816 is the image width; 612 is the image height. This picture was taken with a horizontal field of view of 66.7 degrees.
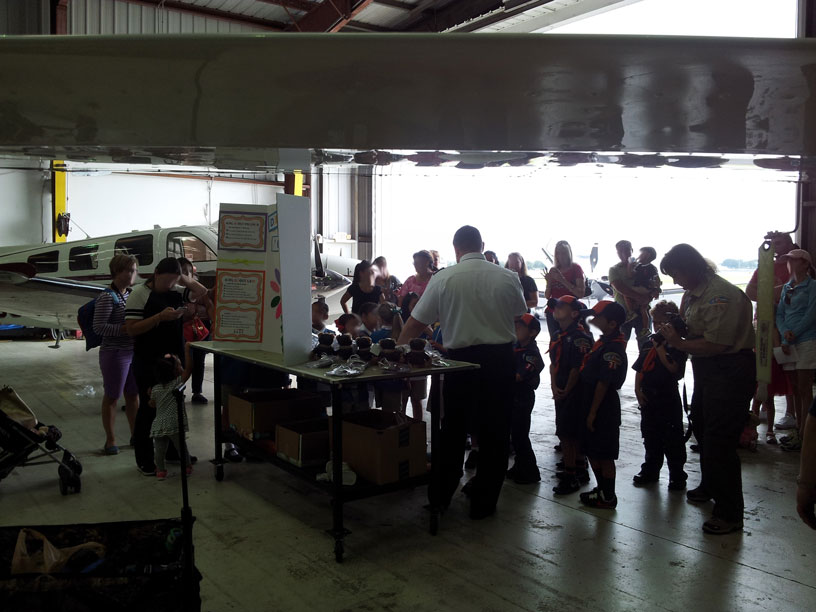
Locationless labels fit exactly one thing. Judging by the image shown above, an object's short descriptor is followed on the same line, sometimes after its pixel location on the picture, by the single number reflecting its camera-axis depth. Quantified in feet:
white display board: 13.85
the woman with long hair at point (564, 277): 23.38
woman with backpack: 16.34
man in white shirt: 12.46
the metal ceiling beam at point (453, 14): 40.75
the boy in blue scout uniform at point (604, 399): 12.96
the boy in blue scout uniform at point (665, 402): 14.07
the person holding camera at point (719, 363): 11.44
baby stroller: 12.69
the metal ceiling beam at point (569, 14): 35.28
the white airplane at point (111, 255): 31.63
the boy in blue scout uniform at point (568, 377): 14.01
